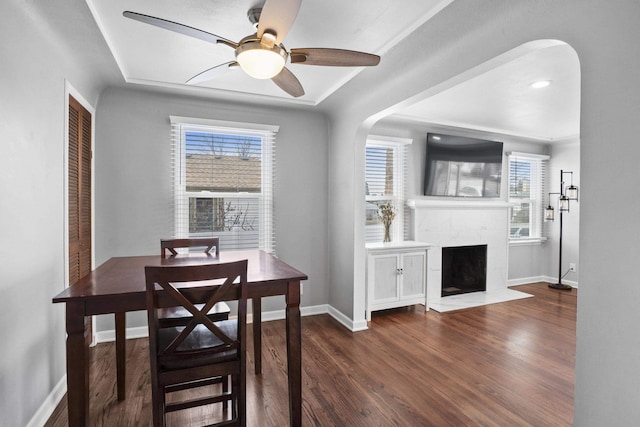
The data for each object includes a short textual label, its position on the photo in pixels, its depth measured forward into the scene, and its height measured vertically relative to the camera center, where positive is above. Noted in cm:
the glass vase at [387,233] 434 -32
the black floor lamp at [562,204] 538 +10
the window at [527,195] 572 +26
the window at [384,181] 443 +37
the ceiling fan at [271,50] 149 +86
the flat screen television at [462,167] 469 +63
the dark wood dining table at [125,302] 153 -47
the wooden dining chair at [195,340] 153 -68
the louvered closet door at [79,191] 261 +13
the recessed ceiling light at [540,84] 308 +119
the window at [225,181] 350 +29
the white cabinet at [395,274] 387 -80
